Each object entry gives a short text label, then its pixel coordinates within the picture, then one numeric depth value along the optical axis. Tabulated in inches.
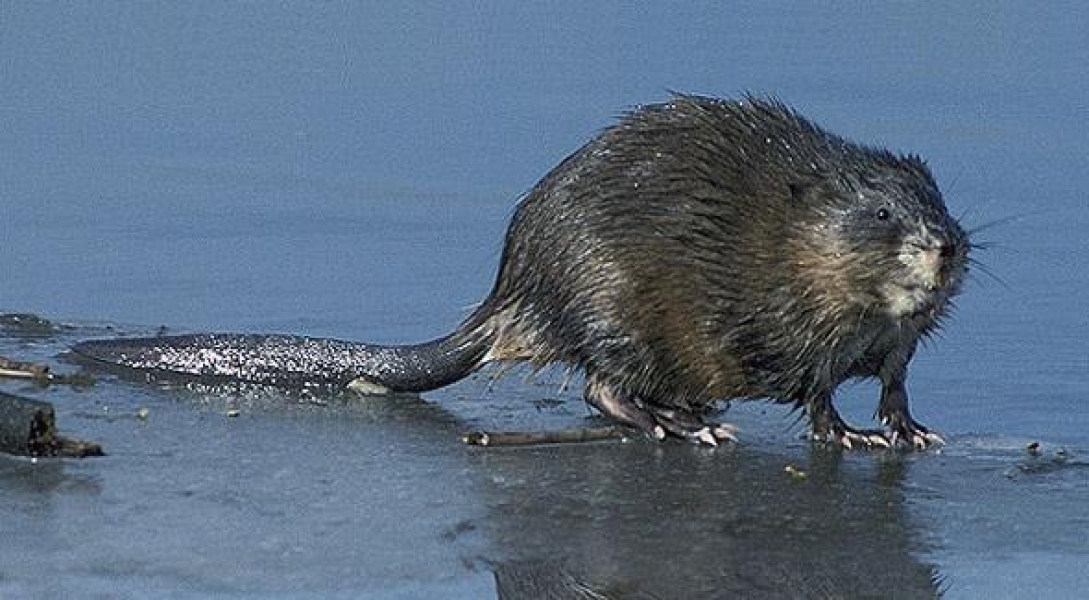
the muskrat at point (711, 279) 494.6
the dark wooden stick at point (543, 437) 470.3
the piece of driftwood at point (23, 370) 501.0
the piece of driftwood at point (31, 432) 434.3
